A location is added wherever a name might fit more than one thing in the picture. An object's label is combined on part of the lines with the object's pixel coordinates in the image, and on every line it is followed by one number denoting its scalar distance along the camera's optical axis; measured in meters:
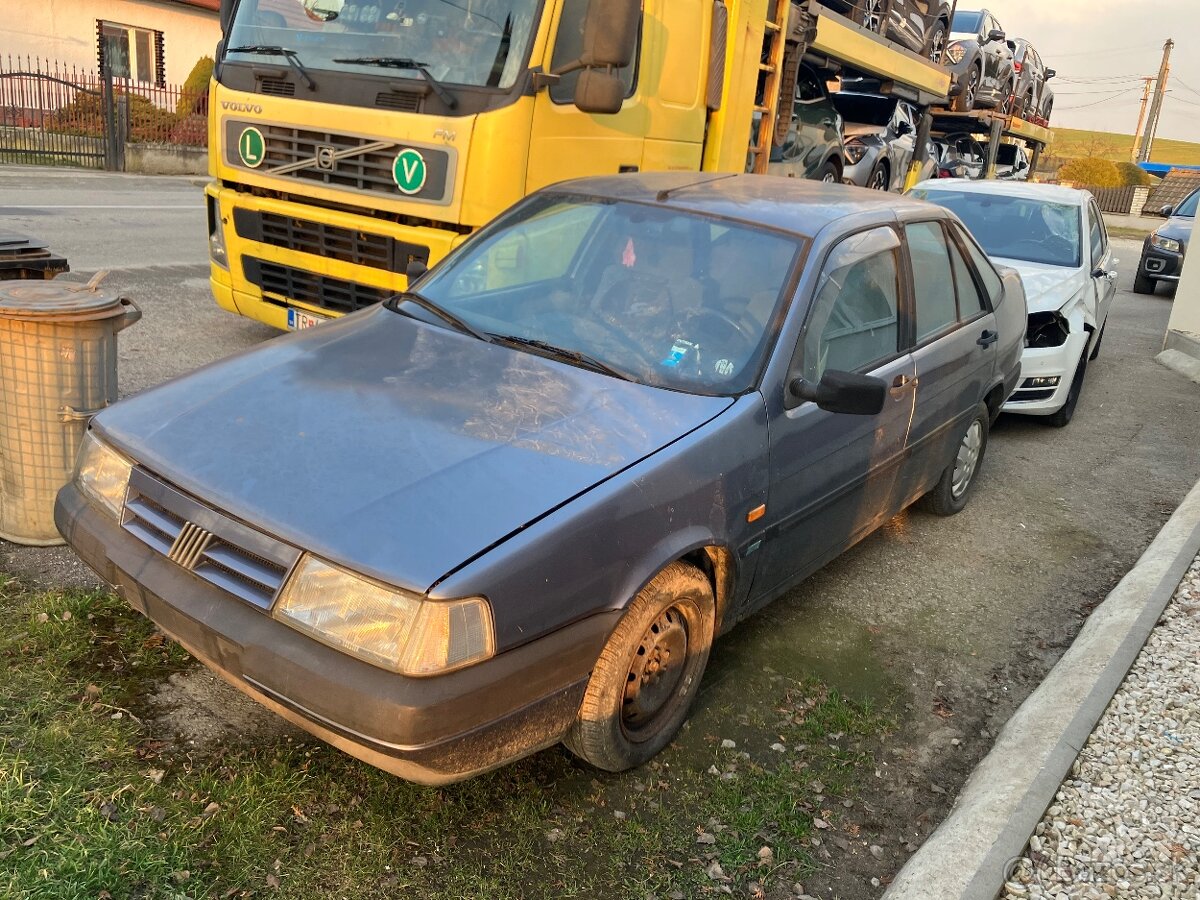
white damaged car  7.05
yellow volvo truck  5.44
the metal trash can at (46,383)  3.69
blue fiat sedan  2.46
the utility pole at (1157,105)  56.91
